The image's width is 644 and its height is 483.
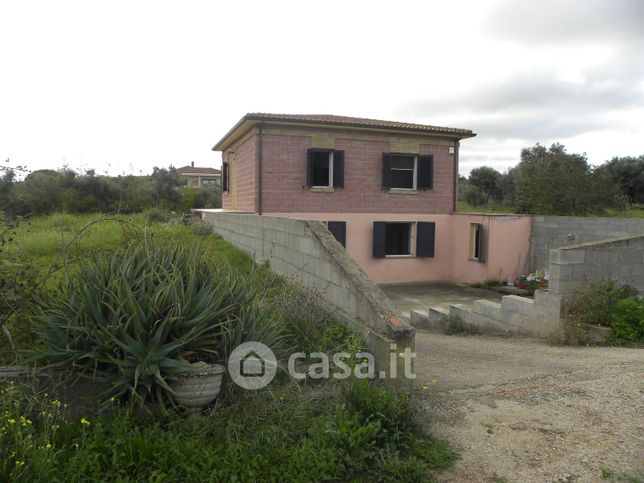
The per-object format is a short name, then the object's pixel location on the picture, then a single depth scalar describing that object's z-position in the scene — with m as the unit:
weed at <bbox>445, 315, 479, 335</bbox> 8.83
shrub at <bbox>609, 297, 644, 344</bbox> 6.40
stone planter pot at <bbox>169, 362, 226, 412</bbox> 3.54
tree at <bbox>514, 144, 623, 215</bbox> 21.16
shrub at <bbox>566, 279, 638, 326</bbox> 6.76
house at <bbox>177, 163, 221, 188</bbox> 59.26
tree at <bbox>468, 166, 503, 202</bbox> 40.44
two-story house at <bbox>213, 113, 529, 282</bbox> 14.83
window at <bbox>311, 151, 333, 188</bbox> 15.45
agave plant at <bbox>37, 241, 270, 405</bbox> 3.50
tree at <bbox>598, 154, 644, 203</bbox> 33.94
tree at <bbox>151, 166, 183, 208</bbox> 29.38
